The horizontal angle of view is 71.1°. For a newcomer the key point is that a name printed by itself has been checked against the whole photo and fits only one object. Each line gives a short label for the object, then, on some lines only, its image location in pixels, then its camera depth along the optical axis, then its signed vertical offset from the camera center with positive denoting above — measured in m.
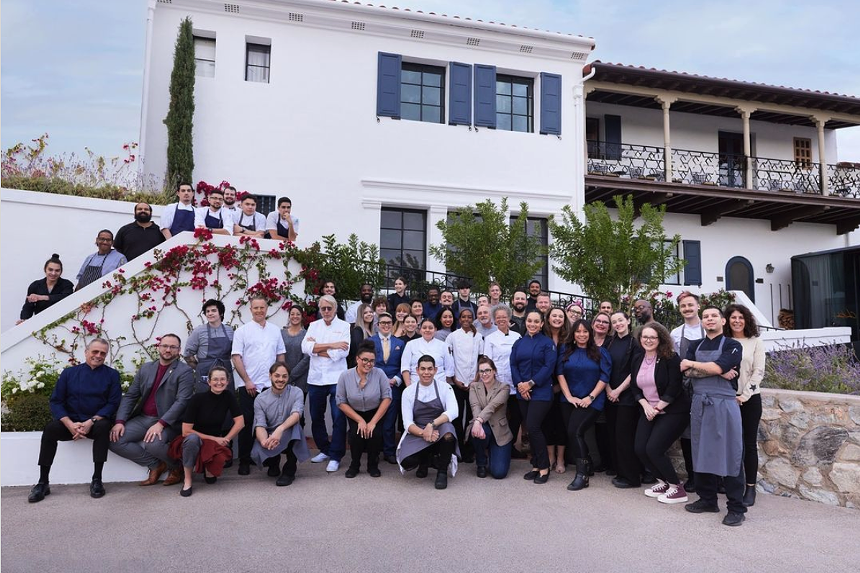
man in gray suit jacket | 5.84 -0.87
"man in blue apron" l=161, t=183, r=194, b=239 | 8.21 +1.50
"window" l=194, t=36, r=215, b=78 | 12.28 +5.48
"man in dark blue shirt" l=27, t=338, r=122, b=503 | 5.67 -0.81
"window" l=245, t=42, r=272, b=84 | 12.53 +5.53
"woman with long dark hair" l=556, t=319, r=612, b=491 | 6.09 -0.54
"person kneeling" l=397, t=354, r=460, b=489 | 6.09 -0.99
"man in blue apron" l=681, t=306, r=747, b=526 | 5.00 -0.71
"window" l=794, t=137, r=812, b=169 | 17.47 +5.42
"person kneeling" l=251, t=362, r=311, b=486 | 5.98 -0.99
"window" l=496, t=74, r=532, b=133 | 13.88 +5.28
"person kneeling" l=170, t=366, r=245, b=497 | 5.73 -1.04
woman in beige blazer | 6.35 -0.98
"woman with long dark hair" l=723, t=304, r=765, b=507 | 5.26 -0.39
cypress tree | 11.20 +3.99
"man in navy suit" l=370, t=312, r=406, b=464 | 6.80 -0.42
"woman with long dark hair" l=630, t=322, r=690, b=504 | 5.55 -0.69
